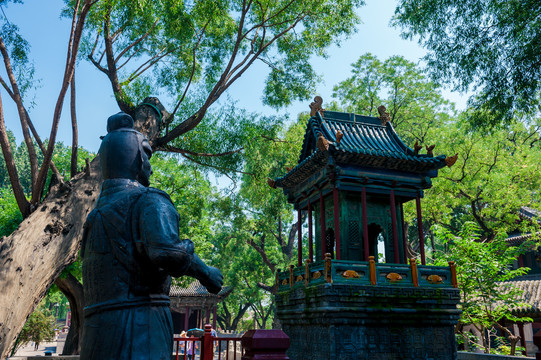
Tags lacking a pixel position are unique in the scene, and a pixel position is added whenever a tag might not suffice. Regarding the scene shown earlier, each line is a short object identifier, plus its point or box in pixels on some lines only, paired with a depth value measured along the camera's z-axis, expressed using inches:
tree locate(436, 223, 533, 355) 478.9
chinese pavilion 372.5
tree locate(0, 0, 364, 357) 245.1
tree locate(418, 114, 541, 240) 719.1
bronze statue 82.0
